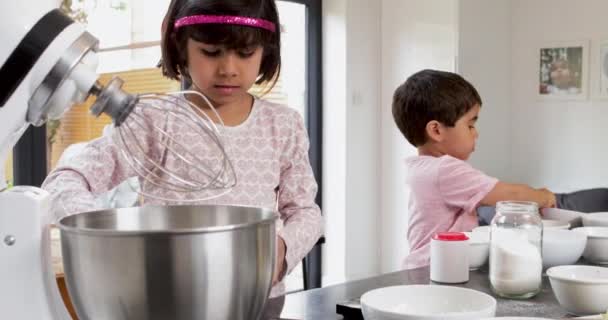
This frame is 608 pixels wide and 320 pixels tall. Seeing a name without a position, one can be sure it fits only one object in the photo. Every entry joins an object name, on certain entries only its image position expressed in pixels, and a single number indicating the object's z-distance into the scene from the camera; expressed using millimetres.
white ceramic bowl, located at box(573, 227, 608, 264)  1314
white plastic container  1140
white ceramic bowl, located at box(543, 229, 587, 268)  1242
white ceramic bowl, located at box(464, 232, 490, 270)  1229
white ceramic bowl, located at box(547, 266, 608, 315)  912
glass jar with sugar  1039
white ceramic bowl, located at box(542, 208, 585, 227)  1550
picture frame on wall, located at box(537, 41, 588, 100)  3754
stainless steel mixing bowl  545
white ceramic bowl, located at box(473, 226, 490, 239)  1325
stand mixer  543
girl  1098
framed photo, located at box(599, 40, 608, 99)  3660
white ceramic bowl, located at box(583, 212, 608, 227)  1470
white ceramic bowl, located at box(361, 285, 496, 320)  839
